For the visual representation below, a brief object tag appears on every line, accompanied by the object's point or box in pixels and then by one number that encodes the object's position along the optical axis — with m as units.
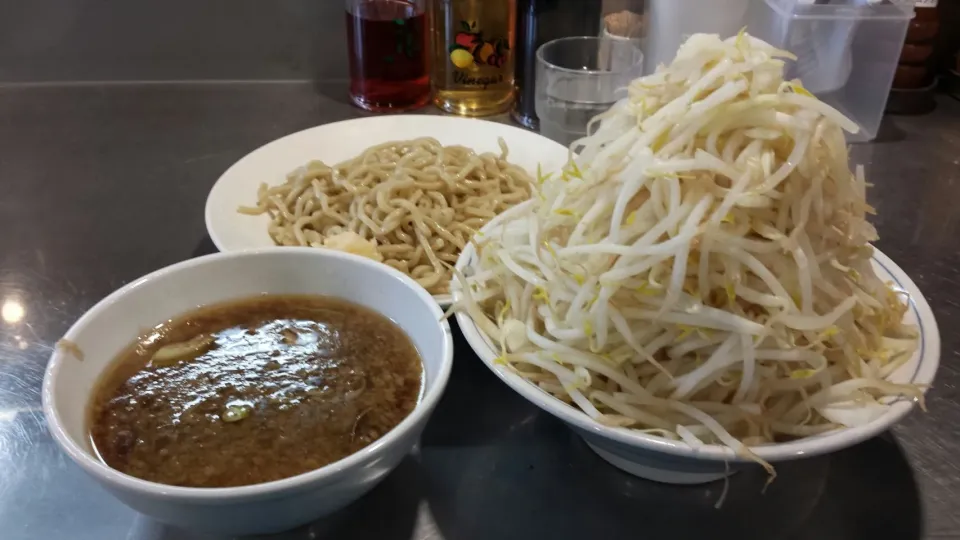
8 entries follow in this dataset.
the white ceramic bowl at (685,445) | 0.21
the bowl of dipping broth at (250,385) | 0.20
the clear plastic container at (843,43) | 0.48
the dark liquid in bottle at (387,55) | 0.51
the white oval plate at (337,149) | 0.36
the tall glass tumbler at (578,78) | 0.46
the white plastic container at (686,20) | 0.47
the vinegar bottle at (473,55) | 0.50
